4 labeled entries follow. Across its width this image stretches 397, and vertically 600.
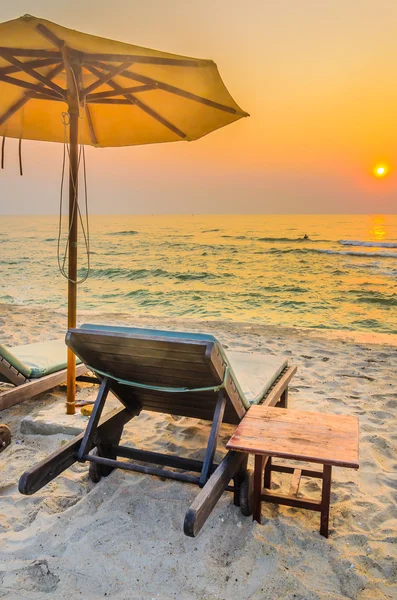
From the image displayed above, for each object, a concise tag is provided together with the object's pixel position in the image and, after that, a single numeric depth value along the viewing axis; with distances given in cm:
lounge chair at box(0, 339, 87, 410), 387
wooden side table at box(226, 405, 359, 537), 220
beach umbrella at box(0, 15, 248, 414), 288
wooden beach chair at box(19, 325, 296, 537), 225
